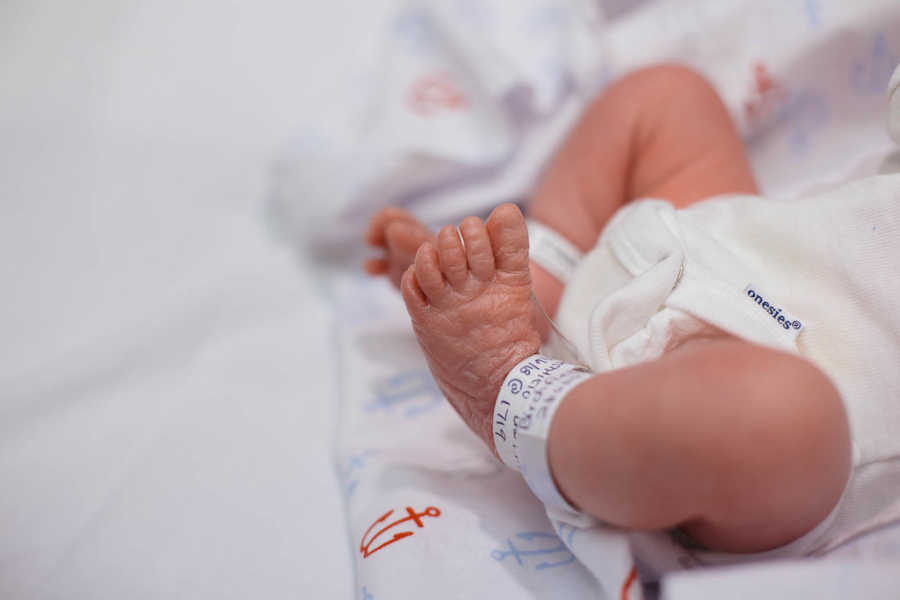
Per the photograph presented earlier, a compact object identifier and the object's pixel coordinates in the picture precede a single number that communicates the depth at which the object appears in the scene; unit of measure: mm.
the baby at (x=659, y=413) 342
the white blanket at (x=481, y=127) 424
